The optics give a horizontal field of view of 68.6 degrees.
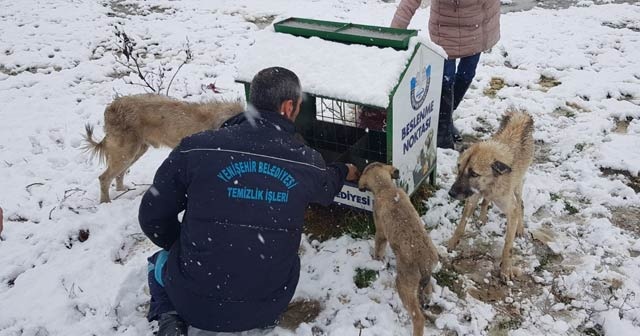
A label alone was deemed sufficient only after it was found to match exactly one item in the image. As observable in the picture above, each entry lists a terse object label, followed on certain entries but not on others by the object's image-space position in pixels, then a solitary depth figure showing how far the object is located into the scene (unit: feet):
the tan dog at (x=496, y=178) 13.80
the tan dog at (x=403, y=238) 11.89
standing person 18.06
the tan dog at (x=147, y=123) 17.31
